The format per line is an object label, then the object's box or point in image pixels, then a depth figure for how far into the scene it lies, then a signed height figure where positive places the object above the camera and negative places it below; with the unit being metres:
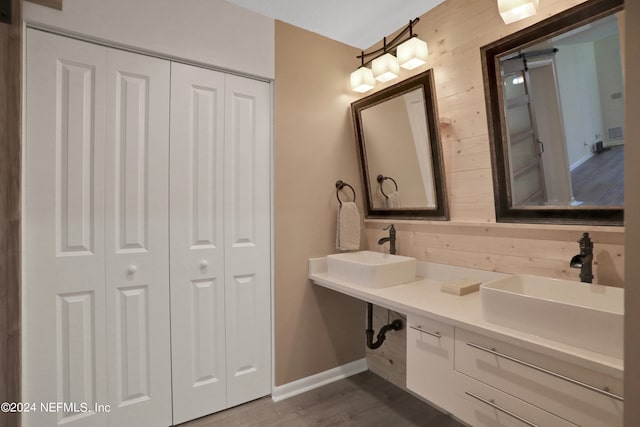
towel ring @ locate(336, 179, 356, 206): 2.39 +0.30
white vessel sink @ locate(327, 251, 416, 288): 1.82 -0.27
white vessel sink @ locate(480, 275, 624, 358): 0.99 -0.33
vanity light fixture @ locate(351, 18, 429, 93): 1.92 +1.04
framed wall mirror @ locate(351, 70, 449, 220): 1.94 +0.48
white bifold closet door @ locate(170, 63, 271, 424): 1.82 -0.05
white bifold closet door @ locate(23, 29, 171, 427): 1.49 +0.02
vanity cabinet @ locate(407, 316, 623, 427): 0.98 -0.58
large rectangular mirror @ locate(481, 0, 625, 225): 1.30 +0.44
